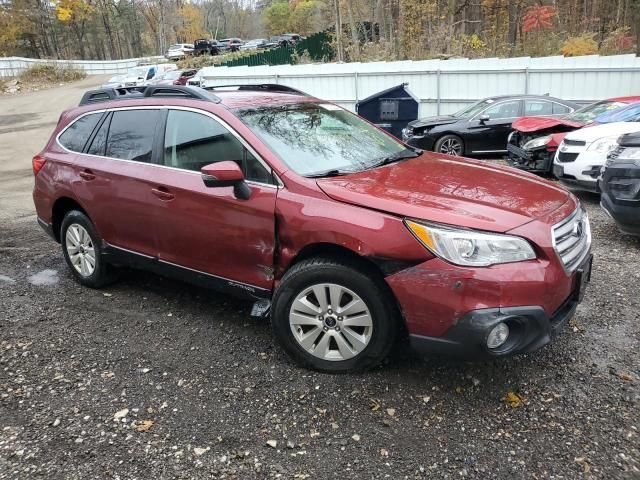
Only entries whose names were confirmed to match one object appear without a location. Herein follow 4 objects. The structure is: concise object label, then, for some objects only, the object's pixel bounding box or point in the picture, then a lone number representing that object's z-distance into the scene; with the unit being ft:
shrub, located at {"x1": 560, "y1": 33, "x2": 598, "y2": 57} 66.90
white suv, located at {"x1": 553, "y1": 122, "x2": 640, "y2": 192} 23.26
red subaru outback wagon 9.23
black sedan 37.01
